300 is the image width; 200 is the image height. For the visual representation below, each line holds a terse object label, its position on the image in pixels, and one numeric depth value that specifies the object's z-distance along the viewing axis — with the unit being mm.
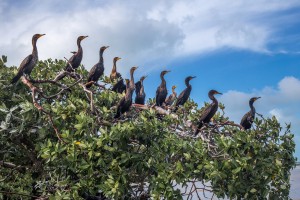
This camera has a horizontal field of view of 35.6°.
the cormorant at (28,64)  10008
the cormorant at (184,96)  13727
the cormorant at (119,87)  12325
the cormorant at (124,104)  9673
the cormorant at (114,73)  13641
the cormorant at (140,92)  13495
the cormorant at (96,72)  12328
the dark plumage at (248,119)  12064
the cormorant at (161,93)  14117
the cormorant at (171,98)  15023
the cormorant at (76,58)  12875
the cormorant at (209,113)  10786
